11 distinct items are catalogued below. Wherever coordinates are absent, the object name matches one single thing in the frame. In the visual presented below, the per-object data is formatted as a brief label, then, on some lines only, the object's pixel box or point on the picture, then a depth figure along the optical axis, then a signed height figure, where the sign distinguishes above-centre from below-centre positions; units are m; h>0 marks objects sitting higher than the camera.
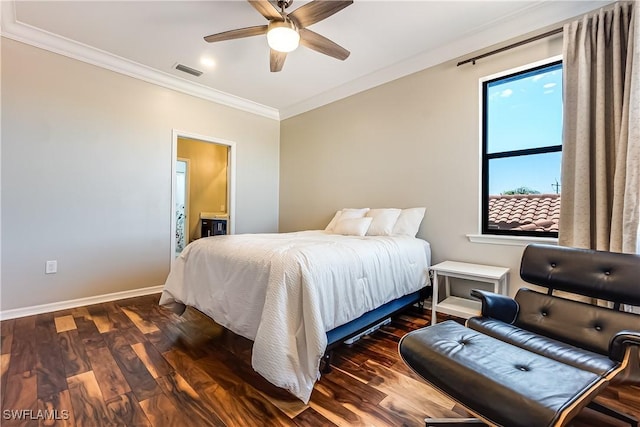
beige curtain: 1.82 +0.59
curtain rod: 2.29 +1.51
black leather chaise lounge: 0.97 -0.61
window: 2.43 +0.58
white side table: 2.28 -0.54
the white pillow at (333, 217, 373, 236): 3.06 -0.16
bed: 1.51 -0.51
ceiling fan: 1.94 +1.43
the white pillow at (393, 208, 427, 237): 2.93 -0.10
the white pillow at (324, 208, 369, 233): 3.40 -0.02
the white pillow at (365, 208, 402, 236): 2.98 -0.10
